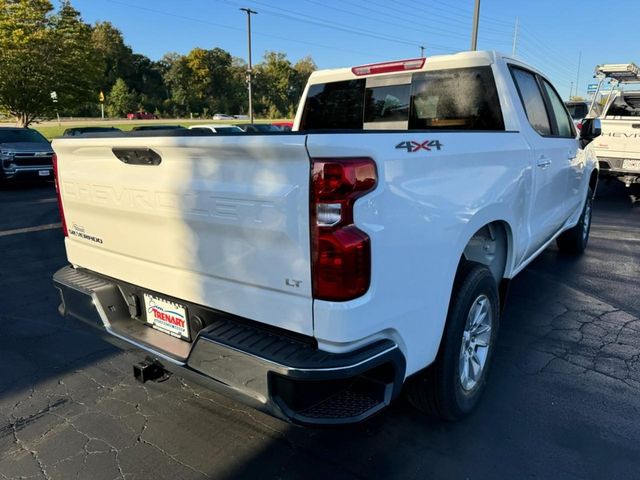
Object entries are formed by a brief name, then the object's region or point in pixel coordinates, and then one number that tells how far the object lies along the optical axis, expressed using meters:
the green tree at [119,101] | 84.31
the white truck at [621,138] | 9.80
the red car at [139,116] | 85.73
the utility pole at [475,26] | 20.22
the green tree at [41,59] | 23.44
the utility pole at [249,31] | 39.19
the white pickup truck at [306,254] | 1.86
